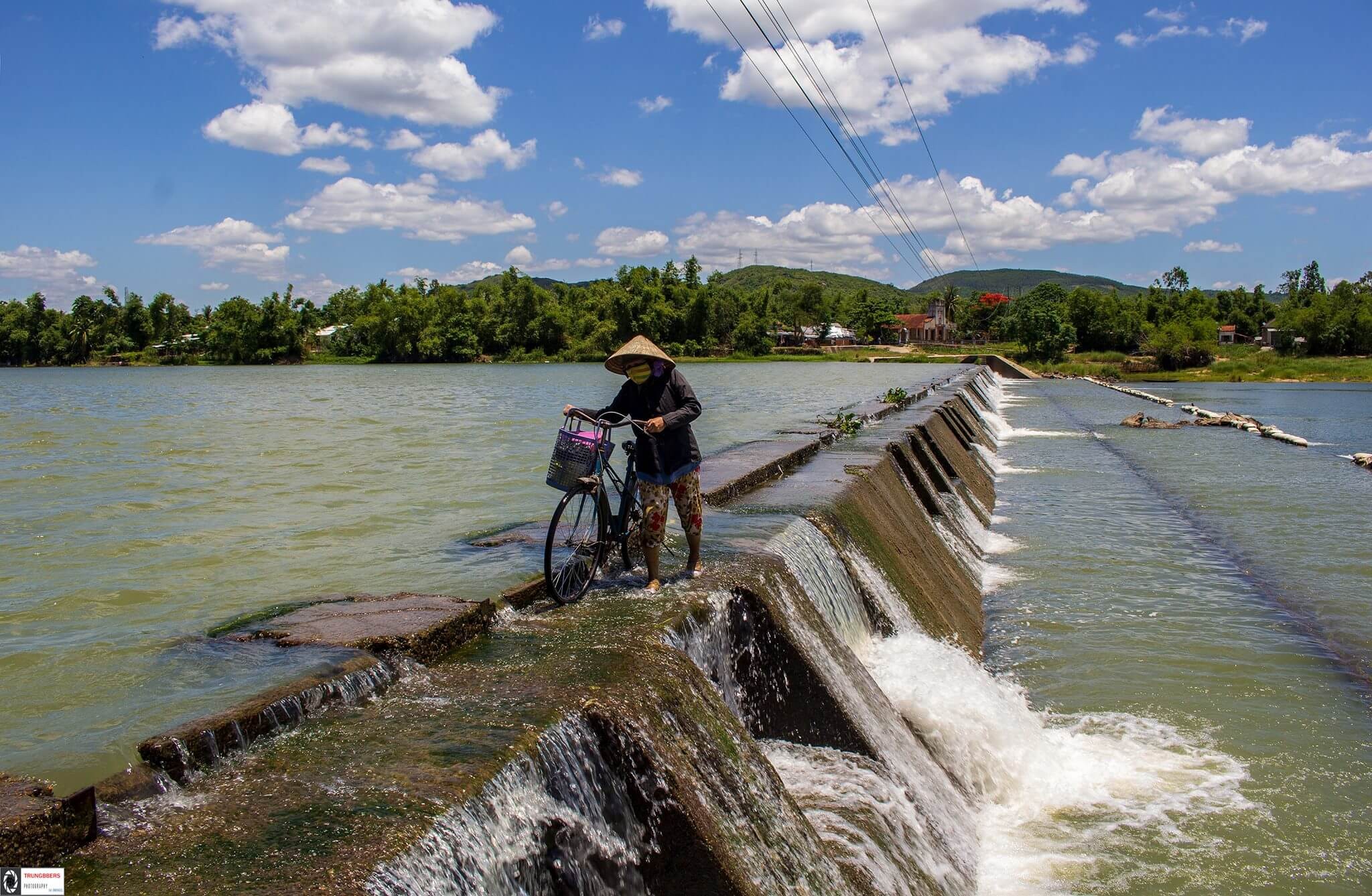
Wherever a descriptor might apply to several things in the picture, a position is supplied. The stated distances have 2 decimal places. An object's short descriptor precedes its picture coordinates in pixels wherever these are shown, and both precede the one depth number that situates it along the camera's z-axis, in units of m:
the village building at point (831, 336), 144.75
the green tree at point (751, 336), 128.12
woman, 7.04
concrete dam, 3.73
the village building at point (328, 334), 131.15
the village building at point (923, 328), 145.25
